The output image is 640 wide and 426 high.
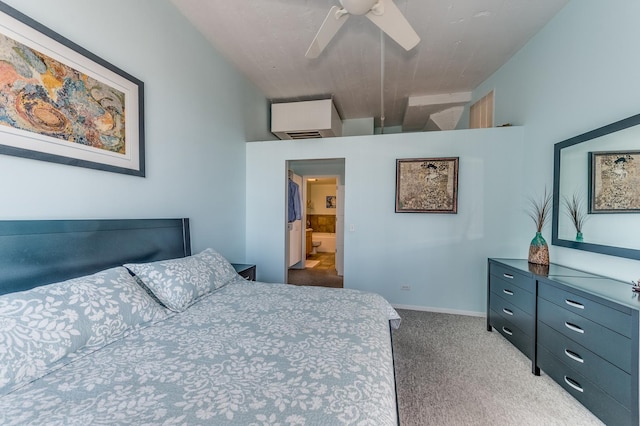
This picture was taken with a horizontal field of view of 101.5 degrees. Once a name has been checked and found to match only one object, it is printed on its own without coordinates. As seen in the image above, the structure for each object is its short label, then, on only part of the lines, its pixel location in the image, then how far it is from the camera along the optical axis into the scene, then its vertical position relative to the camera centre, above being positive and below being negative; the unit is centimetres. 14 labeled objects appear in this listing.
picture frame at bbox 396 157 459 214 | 313 +28
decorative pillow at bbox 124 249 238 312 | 162 -47
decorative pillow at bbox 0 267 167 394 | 95 -49
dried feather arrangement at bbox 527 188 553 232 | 252 -1
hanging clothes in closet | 509 +13
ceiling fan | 171 +135
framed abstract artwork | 130 +63
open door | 515 -37
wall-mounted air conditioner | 386 +136
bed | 80 -61
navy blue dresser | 135 -80
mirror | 170 +15
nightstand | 268 -66
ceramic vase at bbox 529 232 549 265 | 236 -39
